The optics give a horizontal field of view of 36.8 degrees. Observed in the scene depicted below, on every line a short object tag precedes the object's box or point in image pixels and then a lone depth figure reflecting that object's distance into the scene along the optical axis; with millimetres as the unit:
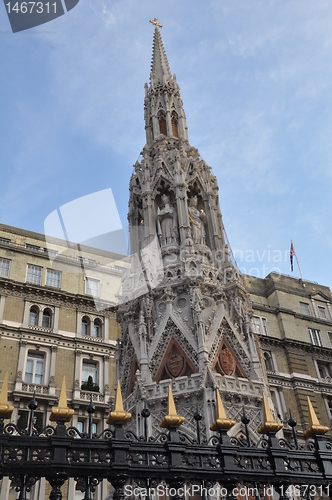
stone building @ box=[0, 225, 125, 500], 29000
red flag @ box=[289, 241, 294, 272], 44844
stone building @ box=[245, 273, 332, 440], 35906
